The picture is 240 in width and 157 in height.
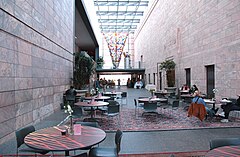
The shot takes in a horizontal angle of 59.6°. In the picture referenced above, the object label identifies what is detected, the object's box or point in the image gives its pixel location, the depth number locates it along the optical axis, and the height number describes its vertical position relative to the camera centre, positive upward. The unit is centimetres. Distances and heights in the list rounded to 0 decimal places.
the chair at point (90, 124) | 341 -73
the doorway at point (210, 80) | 977 -4
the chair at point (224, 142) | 247 -75
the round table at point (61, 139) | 233 -74
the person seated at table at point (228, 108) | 638 -89
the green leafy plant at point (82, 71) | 1176 +47
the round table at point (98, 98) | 803 -72
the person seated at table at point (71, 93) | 930 -65
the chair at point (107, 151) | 277 -100
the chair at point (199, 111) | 607 -93
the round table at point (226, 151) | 209 -75
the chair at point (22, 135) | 289 -79
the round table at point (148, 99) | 744 -74
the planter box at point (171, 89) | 1420 -67
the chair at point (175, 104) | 713 -85
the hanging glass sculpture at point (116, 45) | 3309 +551
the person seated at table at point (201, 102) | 618 -67
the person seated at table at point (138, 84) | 2782 -64
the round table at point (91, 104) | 601 -74
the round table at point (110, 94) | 1085 -77
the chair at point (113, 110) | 579 -85
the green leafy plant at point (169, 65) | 1475 +101
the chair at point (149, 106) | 667 -86
